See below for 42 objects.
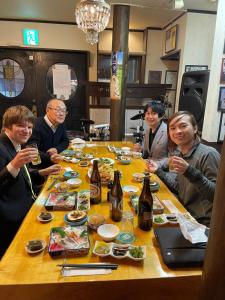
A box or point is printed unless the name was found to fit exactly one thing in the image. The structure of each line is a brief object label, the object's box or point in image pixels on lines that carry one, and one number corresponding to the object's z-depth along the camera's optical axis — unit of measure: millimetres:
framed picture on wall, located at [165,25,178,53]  3699
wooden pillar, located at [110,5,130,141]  3129
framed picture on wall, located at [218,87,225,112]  2463
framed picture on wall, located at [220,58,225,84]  2370
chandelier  1751
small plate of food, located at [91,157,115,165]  1817
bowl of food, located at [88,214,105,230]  994
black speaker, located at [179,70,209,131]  2691
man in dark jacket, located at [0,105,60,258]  1203
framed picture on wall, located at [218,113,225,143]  2528
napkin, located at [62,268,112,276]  762
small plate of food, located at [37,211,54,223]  1037
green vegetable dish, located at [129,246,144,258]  830
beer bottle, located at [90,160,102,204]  1215
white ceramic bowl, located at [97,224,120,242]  918
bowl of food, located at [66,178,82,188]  1413
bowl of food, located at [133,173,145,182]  1530
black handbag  793
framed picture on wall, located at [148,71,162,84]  4535
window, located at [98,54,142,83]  4500
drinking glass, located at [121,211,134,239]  979
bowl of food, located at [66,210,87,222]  1018
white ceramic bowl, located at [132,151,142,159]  2090
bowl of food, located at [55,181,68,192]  1366
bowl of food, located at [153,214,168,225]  1048
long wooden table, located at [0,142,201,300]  727
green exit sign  4168
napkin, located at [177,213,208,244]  848
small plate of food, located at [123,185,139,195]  1342
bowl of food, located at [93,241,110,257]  837
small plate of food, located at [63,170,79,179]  1539
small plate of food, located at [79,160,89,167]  1804
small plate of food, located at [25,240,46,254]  844
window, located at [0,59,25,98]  4375
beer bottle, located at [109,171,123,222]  1060
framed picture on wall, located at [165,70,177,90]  4551
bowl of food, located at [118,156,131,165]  1879
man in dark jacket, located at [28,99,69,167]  2281
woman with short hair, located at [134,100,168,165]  2231
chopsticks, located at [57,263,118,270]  779
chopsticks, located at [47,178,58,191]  1386
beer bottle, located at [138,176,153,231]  1004
